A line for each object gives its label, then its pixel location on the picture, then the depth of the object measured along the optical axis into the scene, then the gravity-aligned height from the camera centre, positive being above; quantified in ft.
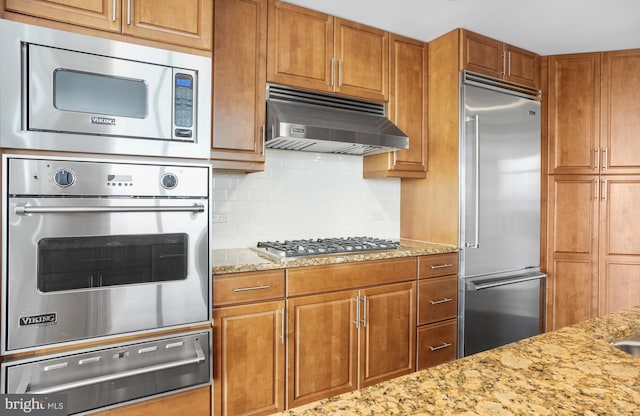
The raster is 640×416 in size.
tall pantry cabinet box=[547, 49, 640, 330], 9.62 +0.57
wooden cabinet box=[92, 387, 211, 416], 5.25 -3.05
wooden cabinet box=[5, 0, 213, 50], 4.82 +2.68
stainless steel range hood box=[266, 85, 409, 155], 7.20 +1.71
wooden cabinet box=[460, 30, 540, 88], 8.71 +3.71
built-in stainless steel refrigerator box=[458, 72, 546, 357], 8.69 -0.24
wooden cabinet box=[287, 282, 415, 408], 6.73 -2.69
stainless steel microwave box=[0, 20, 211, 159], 4.60 +1.51
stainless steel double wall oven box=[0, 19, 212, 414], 4.61 -0.20
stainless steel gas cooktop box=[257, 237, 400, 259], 7.05 -0.87
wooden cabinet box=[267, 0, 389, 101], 7.54 +3.37
